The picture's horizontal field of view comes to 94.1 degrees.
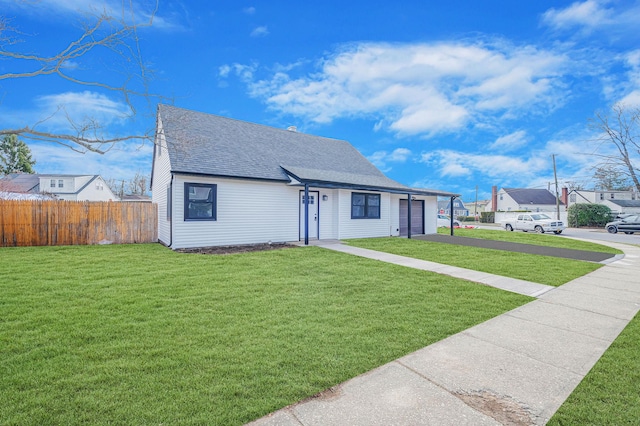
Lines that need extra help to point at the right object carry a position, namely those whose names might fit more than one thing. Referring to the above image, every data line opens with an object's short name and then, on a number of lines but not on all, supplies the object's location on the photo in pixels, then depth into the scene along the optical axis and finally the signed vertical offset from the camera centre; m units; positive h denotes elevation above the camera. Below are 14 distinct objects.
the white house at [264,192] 10.87 +0.95
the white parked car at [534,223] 22.91 -0.92
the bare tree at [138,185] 46.54 +4.65
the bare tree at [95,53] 3.55 +2.03
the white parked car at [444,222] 26.44 -0.85
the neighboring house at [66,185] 31.29 +3.41
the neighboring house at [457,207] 61.60 +1.19
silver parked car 24.17 -1.16
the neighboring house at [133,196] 45.28 +2.78
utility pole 33.09 +4.40
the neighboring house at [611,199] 44.00 +2.02
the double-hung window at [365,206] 14.65 +0.35
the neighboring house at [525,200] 52.97 +2.20
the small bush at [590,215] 32.44 -0.35
